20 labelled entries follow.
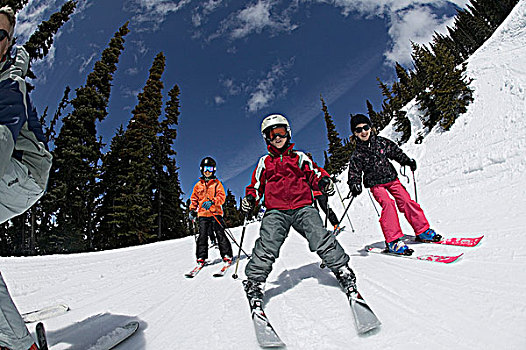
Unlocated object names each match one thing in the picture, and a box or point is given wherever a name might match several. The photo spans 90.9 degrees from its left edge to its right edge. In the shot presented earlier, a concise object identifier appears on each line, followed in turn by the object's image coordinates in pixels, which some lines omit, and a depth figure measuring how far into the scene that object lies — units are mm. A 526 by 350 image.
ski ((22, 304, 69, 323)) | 2496
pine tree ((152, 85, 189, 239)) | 23111
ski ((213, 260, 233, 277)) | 3955
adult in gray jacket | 1263
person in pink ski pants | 4082
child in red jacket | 2391
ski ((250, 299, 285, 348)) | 1661
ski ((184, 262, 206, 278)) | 4145
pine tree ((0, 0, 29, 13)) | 11775
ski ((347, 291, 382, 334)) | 1682
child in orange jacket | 5051
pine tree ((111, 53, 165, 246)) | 18422
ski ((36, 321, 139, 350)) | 1545
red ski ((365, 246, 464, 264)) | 2918
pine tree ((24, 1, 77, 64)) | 15297
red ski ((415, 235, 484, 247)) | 3393
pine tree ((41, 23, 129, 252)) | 16406
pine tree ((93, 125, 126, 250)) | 19484
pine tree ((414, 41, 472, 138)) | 14562
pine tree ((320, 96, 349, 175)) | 43438
